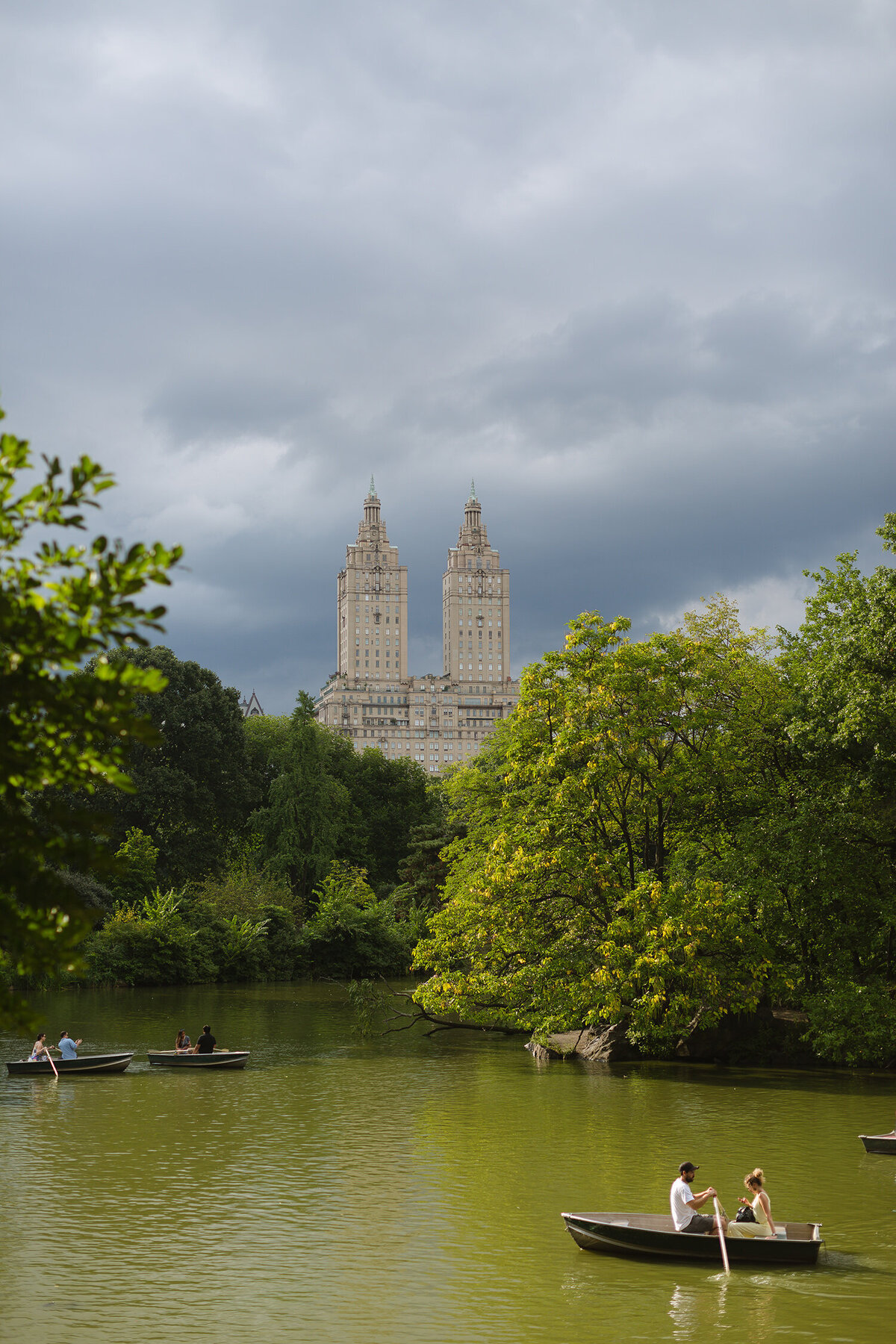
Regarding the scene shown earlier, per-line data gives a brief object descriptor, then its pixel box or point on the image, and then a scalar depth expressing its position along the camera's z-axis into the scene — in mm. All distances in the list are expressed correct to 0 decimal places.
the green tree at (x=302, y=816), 69500
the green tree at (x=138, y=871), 59938
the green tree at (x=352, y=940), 62688
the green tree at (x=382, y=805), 85750
